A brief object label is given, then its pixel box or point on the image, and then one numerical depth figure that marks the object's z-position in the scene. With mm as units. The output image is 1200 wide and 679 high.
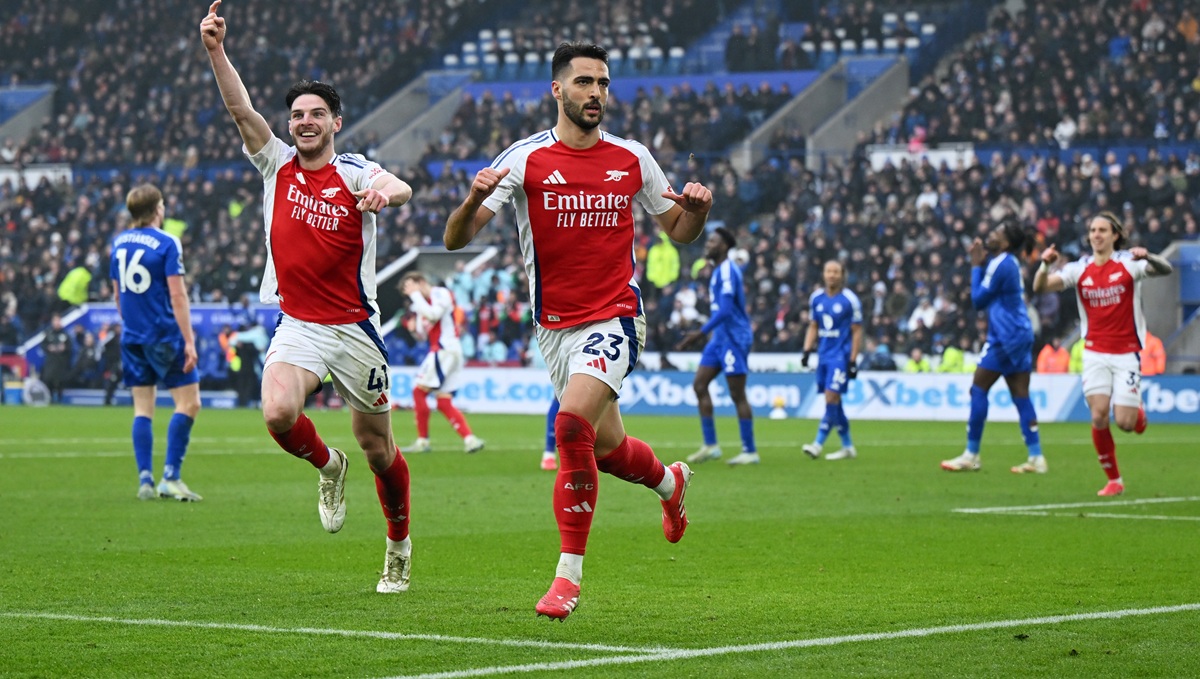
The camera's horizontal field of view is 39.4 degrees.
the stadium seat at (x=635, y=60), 42938
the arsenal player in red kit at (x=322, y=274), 8000
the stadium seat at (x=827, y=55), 41000
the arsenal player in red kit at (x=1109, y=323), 13734
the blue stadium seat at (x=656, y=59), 42719
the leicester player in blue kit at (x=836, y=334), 19188
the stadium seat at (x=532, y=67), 44375
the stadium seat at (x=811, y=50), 41094
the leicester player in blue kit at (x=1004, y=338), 16312
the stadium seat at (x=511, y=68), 44969
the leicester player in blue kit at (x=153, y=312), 12617
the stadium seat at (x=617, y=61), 43188
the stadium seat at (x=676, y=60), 42469
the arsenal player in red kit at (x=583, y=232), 7316
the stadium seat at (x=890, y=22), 41438
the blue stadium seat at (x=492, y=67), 45531
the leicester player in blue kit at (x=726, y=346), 17703
